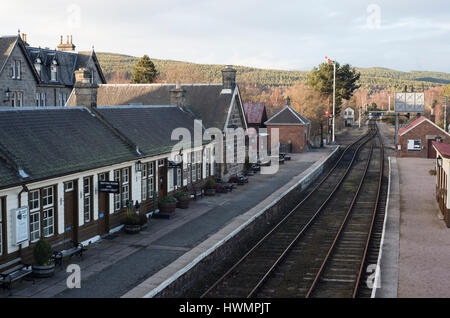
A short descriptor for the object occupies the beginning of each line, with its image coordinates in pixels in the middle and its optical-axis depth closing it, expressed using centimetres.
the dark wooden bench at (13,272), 1299
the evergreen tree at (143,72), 7006
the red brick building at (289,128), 5619
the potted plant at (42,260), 1414
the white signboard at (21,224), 1384
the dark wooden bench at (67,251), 1514
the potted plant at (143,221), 1984
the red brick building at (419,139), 5141
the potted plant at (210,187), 2808
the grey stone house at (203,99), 3173
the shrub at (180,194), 2425
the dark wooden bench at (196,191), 2650
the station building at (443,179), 2173
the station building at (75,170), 1427
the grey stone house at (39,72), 4081
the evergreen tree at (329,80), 8138
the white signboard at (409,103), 6950
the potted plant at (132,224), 1938
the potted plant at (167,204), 2269
